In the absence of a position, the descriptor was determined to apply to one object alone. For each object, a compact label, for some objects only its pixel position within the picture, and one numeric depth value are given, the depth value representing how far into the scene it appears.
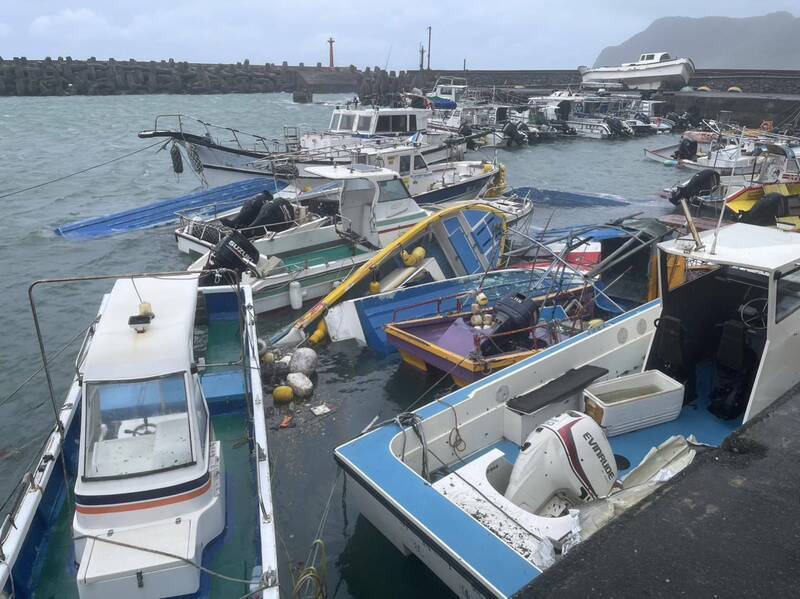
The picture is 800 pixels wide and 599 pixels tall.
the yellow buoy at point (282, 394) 8.34
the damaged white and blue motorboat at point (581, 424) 4.06
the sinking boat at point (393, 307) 9.81
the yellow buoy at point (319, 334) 9.96
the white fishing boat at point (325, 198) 12.89
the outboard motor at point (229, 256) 10.52
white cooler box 5.99
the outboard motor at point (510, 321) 8.23
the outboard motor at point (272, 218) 12.86
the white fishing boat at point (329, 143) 17.80
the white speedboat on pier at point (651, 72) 59.72
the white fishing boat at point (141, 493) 3.81
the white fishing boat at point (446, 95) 38.62
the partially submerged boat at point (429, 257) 10.21
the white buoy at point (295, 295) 11.52
